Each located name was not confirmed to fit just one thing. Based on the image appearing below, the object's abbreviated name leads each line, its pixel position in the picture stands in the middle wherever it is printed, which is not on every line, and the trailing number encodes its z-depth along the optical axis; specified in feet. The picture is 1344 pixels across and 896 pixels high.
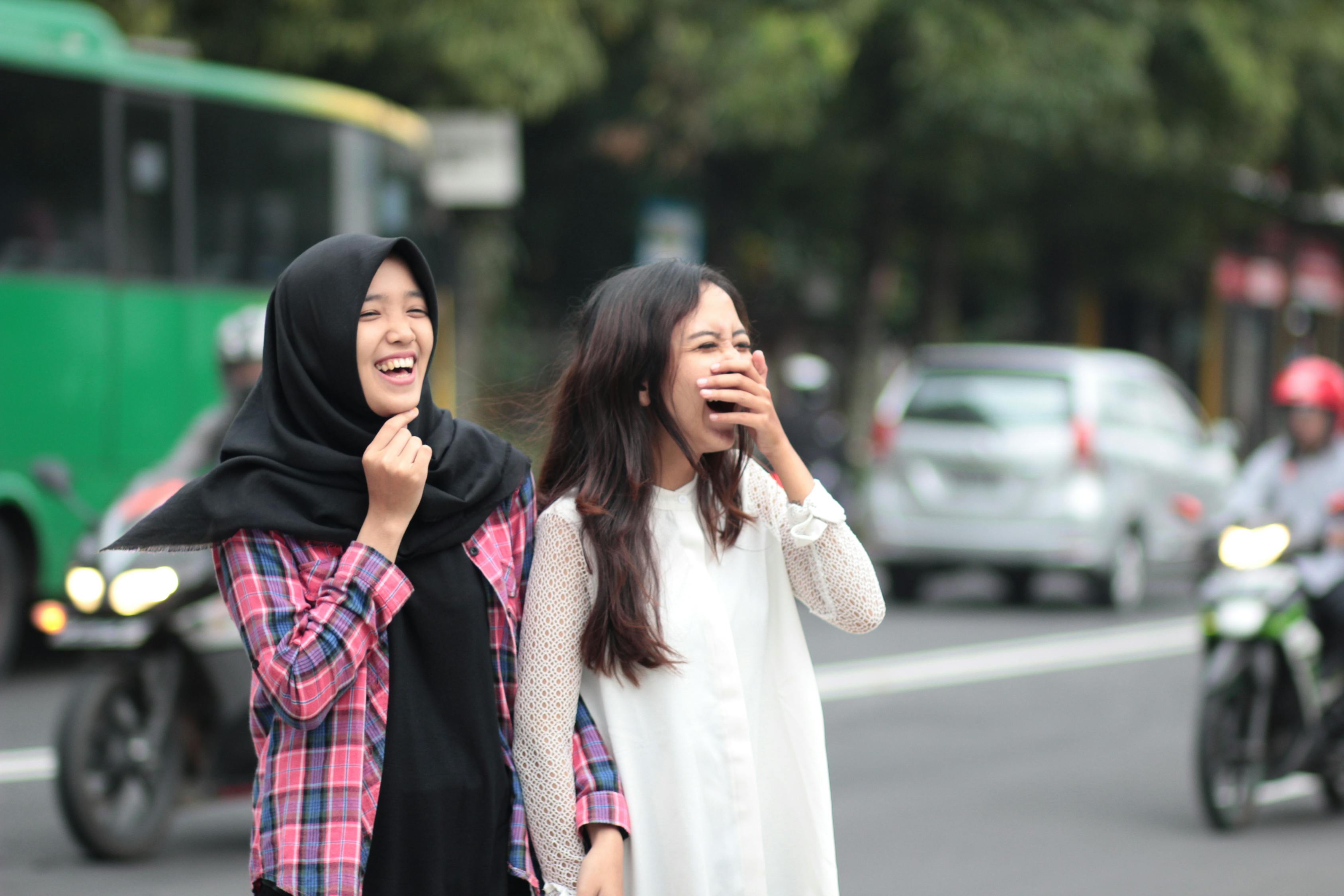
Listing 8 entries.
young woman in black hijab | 15.74
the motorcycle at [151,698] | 37.14
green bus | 66.33
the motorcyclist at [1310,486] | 44.47
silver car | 85.25
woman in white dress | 17.02
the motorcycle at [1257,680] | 42.91
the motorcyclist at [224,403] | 43.09
